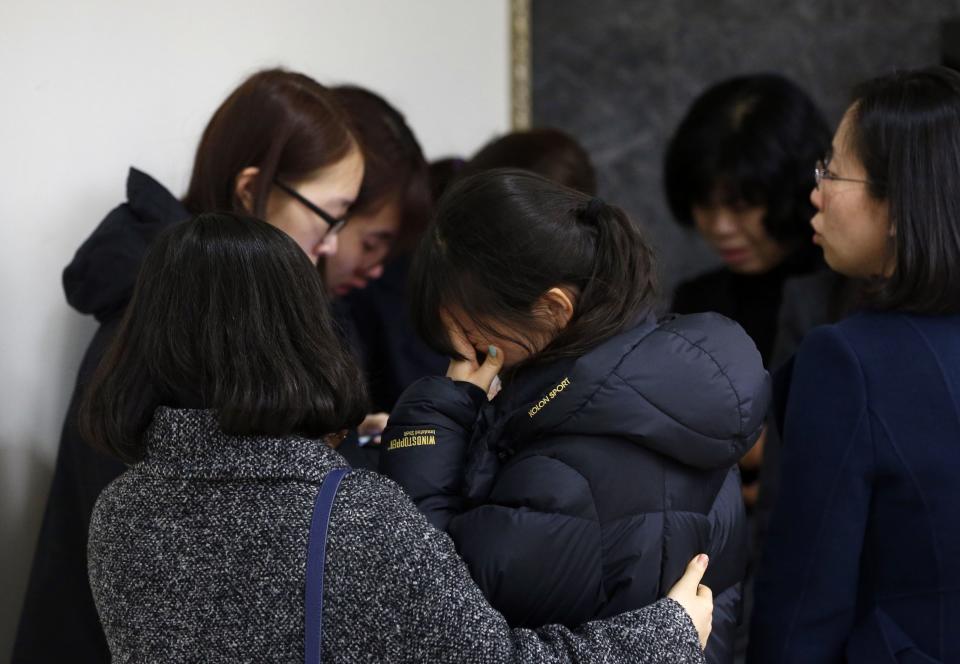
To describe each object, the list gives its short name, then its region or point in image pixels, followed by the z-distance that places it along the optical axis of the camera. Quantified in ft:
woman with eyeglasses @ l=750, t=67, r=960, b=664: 9.50
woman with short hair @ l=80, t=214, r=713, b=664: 8.19
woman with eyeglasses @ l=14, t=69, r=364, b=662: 10.06
